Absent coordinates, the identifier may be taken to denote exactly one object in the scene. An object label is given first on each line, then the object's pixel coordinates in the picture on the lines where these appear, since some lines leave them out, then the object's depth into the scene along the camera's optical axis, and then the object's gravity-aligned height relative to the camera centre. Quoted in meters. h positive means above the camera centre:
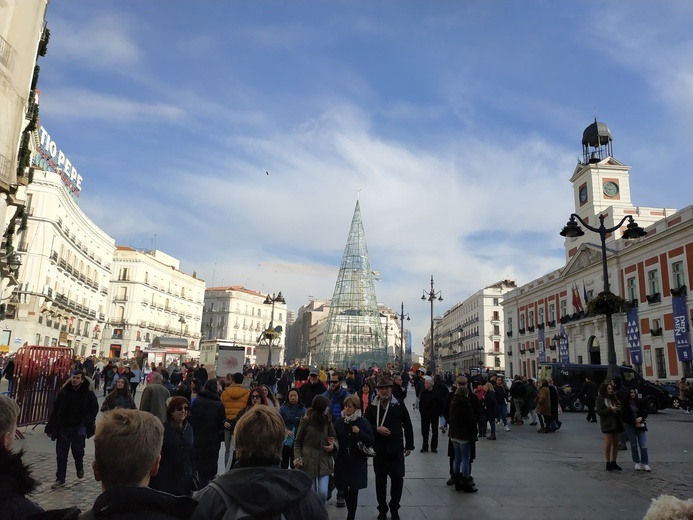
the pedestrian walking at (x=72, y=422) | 7.30 -0.86
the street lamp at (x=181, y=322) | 70.00 +5.97
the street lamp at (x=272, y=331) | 31.42 +2.35
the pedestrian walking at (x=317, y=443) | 5.74 -0.82
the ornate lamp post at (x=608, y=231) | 15.90 +4.51
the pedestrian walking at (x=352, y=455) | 5.82 -0.97
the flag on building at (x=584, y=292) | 42.00 +7.05
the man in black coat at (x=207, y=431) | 6.34 -0.81
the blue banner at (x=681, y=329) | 28.47 +2.92
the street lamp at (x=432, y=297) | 38.81 +5.73
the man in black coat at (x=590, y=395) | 18.44 -0.63
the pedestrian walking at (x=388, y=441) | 6.13 -0.85
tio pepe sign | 37.47 +15.65
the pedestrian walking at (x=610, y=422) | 9.16 -0.76
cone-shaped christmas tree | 48.03 +5.26
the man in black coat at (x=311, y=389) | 10.31 -0.40
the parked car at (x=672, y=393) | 23.42 -0.58
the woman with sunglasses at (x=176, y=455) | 4.48 -0.81
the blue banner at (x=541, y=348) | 48.09 +2.70
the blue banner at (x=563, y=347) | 43.28 +2.57
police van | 22.67 -0.13
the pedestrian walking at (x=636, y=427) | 9.24 -0.85
